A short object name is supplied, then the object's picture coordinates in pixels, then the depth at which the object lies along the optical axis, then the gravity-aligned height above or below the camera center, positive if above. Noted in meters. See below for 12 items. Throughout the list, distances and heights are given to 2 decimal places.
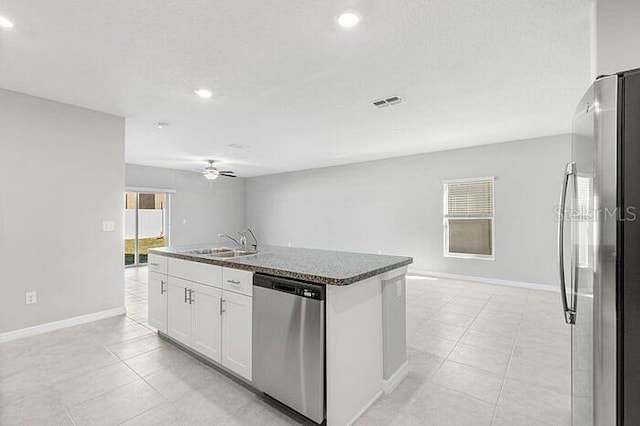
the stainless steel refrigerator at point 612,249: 1.11 -0.13
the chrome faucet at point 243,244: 3.11 -0.32
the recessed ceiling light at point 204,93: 3.12 +1.31
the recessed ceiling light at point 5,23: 1.98 +1.30
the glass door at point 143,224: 7.78 -0.25
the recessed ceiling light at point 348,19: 1.95 +1.31
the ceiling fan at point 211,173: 6.39 +0.90
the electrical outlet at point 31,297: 3.20 -0.89
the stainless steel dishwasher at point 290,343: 1.68 -0.78
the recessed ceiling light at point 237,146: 5.46 +1.29
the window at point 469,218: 5.63 -0.06
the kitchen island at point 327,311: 1.72 -0.70
